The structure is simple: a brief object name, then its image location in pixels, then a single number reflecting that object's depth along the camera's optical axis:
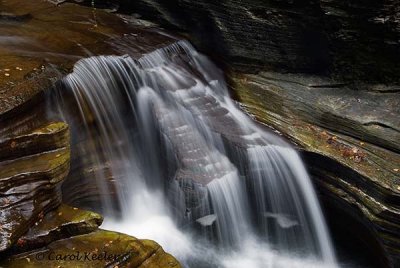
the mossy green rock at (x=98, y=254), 5.33
